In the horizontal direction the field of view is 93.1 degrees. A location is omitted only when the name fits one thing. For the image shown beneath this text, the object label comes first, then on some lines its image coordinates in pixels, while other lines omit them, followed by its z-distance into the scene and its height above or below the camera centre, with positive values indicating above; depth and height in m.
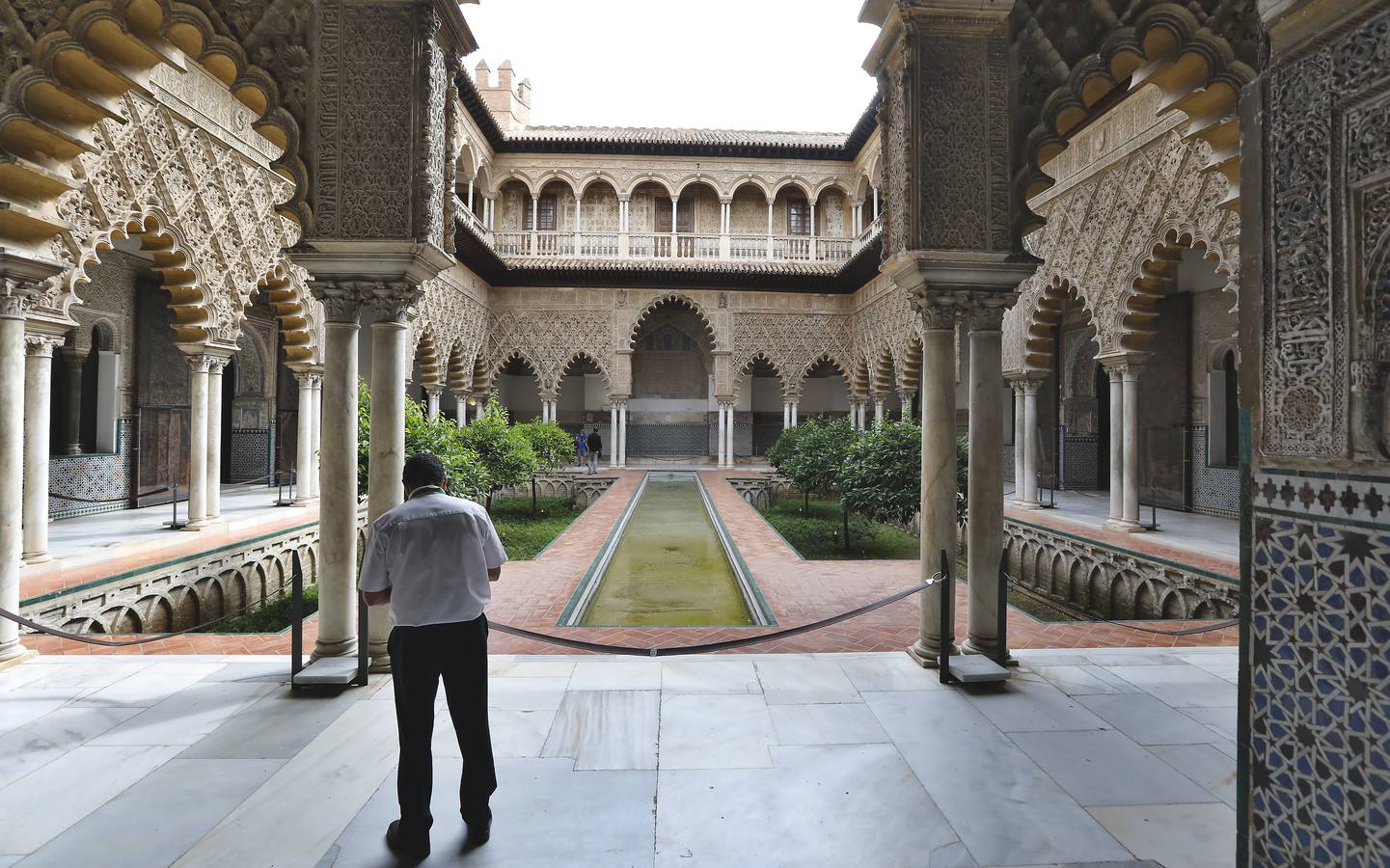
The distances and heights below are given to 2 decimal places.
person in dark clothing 17.25 -0.19
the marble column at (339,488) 3.79 -0.29
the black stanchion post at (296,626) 3.46 -1.00
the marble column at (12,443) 4.03 -0.04
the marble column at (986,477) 3.96 -0.22
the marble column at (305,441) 10.25 -0.05
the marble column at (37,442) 5.59 -0.05
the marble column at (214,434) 8.62 +0.04
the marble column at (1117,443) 9.08 +0.00
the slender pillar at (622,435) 20.03 +0.14
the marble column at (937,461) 3.98 -0.12
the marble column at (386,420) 3.77 +0.11
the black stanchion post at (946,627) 3.70 -1.05
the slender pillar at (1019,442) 10.97 +0.01
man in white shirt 2.19 -0.67
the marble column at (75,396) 10.38 +0.63
